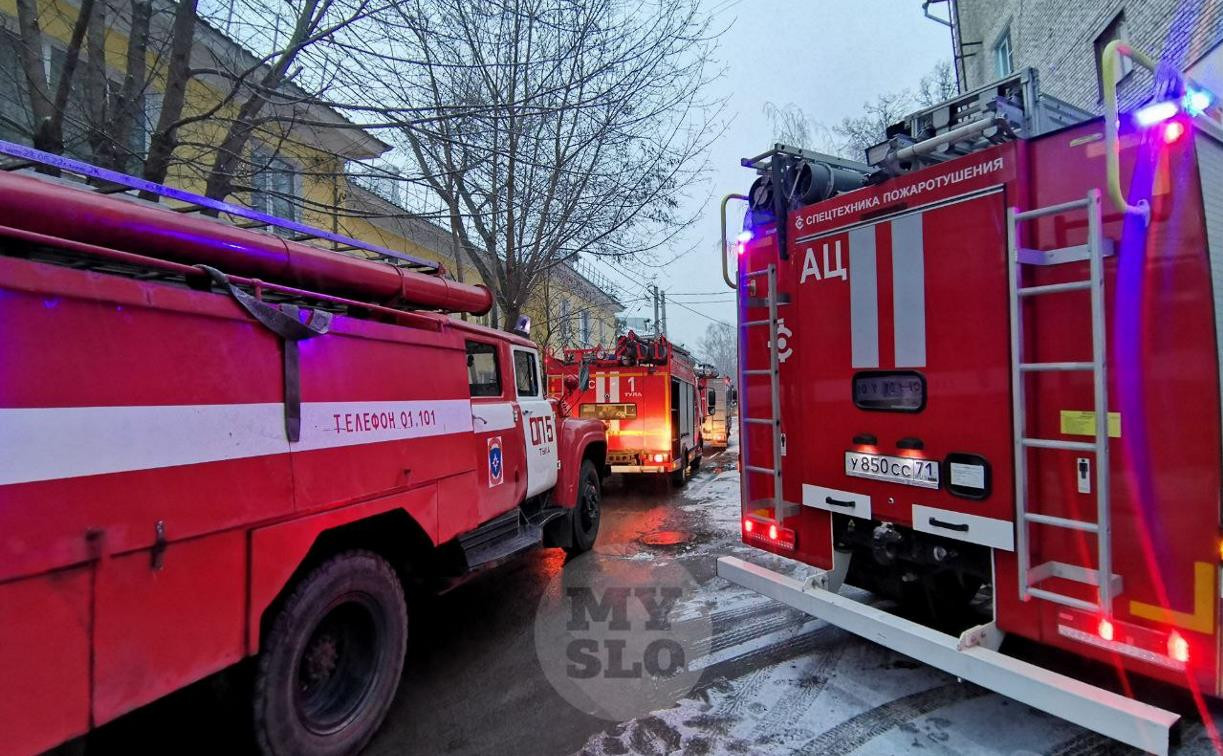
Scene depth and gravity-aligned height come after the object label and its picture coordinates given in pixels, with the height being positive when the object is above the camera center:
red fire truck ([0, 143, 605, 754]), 1.93 -0.28
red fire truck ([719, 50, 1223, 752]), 2.42 +0.00
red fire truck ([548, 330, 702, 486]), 10.95 -0.18
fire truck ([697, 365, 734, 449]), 17.02 -0.64
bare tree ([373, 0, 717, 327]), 5.75 +3.24
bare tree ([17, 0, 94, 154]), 3.81 +2.13
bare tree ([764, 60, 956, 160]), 17.40 +7.37
